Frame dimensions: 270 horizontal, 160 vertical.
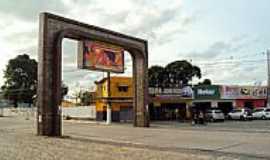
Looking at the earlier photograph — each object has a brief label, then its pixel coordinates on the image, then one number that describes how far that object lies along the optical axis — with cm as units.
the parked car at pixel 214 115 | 4788
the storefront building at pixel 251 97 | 5844
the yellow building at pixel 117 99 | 5144
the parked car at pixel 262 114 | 5103
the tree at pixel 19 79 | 9056
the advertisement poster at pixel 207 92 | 5594
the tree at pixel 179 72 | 8769
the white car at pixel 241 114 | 5081
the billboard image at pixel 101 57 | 3220
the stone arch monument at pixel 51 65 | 2716
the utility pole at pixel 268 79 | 5782
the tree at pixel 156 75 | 8694
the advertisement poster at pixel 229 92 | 5681
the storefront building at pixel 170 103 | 5428
